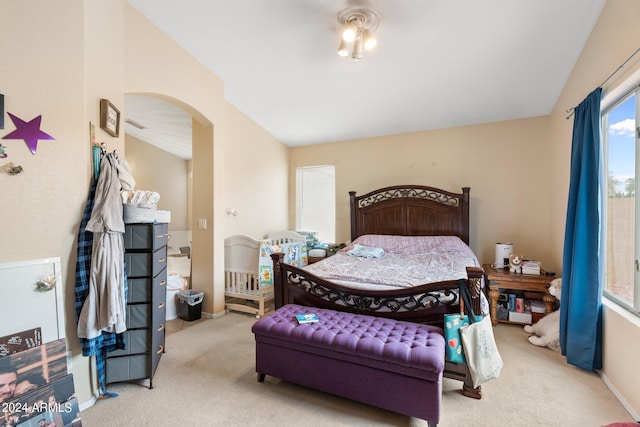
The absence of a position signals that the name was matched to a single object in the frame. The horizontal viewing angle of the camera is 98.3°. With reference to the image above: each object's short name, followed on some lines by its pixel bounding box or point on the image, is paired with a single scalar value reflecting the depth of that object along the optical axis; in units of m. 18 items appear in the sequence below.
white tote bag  1.75
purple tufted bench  1.57
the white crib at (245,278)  3.37
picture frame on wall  1.97
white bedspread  2.34
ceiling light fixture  2.18
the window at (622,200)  1.88
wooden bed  1.99
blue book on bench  2.00
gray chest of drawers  1.97
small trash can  3.20
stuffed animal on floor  2.56
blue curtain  2.13
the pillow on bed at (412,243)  3.54
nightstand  2.95
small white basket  1.94
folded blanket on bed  3.43
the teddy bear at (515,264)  3.19
